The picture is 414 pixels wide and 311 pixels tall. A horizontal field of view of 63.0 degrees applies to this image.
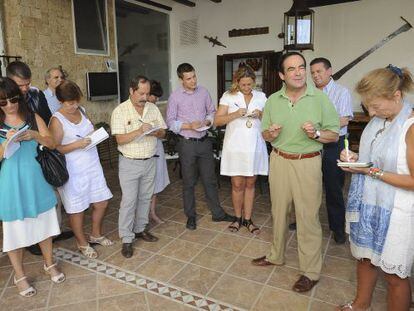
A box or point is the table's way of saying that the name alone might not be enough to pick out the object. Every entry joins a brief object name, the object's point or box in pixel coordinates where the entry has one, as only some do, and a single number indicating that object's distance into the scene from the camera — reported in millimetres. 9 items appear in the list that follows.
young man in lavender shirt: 3119
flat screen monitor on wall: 5605
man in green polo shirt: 2176
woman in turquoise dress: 2105
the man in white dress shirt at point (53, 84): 3238
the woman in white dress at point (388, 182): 1527
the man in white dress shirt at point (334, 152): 2799
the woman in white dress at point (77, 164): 2502
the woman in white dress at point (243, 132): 3000
